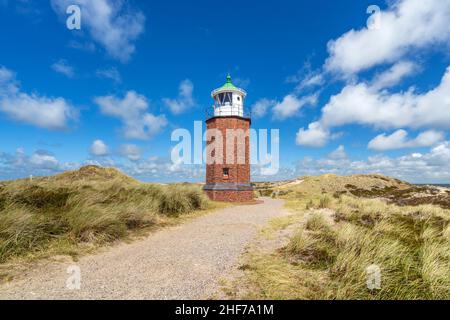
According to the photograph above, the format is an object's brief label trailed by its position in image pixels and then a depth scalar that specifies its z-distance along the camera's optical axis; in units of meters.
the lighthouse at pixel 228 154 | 19.02
